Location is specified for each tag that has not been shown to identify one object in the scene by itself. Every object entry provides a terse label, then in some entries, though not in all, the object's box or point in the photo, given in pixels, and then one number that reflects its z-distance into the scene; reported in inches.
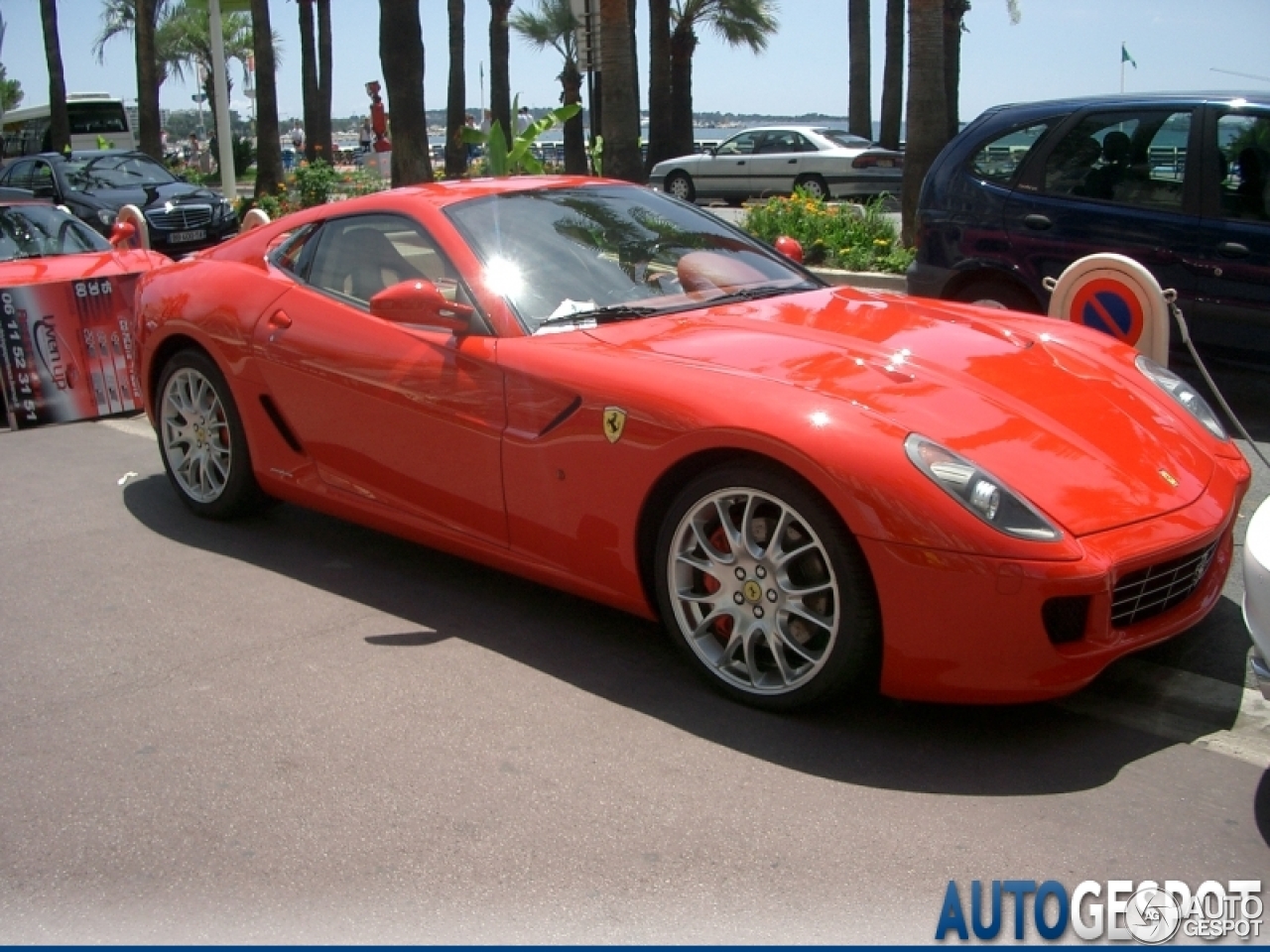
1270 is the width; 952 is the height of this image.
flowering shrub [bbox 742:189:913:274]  472.1
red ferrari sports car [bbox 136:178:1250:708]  138.2
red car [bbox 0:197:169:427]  316.5
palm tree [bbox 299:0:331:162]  1462.8
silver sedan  816.3
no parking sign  227.1
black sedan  744.3
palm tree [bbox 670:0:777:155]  1341.0
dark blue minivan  279.6
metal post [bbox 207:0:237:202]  863.1
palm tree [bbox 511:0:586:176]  1637.6
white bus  1529.3
